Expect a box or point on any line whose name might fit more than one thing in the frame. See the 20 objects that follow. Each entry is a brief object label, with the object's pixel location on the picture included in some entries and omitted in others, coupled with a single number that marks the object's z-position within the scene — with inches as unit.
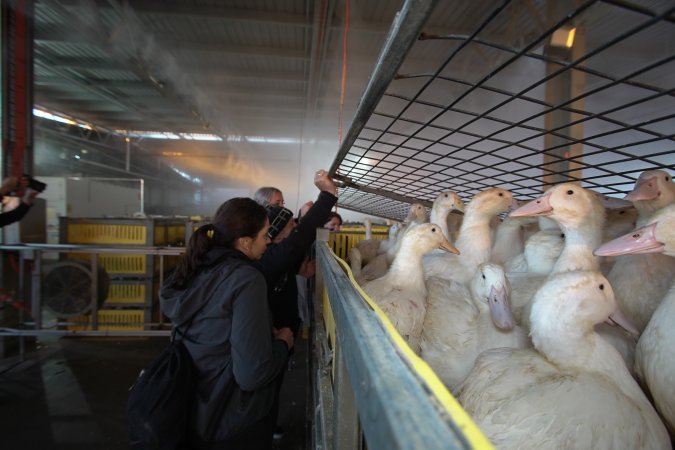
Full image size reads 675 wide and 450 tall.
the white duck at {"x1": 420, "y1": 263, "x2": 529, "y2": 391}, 48.4
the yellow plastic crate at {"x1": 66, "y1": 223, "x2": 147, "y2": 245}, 153.8
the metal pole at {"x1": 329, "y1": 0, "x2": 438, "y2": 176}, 22.0
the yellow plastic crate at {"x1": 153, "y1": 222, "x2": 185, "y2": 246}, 161.3
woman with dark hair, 44.1
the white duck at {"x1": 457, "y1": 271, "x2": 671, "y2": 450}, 29.6
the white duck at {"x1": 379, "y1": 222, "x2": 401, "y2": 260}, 110.1
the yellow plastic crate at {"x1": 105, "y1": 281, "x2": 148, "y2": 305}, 156.9
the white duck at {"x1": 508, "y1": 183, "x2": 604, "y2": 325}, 50.1
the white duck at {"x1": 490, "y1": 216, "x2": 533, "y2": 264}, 82.6
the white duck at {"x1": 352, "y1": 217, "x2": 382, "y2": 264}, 105.9
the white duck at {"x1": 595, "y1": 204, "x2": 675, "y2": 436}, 31.6
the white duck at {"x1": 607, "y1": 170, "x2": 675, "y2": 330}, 43.4
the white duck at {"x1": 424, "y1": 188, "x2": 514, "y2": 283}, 72.6
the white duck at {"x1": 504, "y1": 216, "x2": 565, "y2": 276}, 60.2
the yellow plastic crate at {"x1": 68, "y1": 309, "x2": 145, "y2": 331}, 156.7
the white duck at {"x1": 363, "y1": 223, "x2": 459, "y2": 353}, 55.3
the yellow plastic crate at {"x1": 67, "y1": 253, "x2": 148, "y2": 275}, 156.2
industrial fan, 141.8
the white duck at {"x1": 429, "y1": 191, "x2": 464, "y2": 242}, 87.0
